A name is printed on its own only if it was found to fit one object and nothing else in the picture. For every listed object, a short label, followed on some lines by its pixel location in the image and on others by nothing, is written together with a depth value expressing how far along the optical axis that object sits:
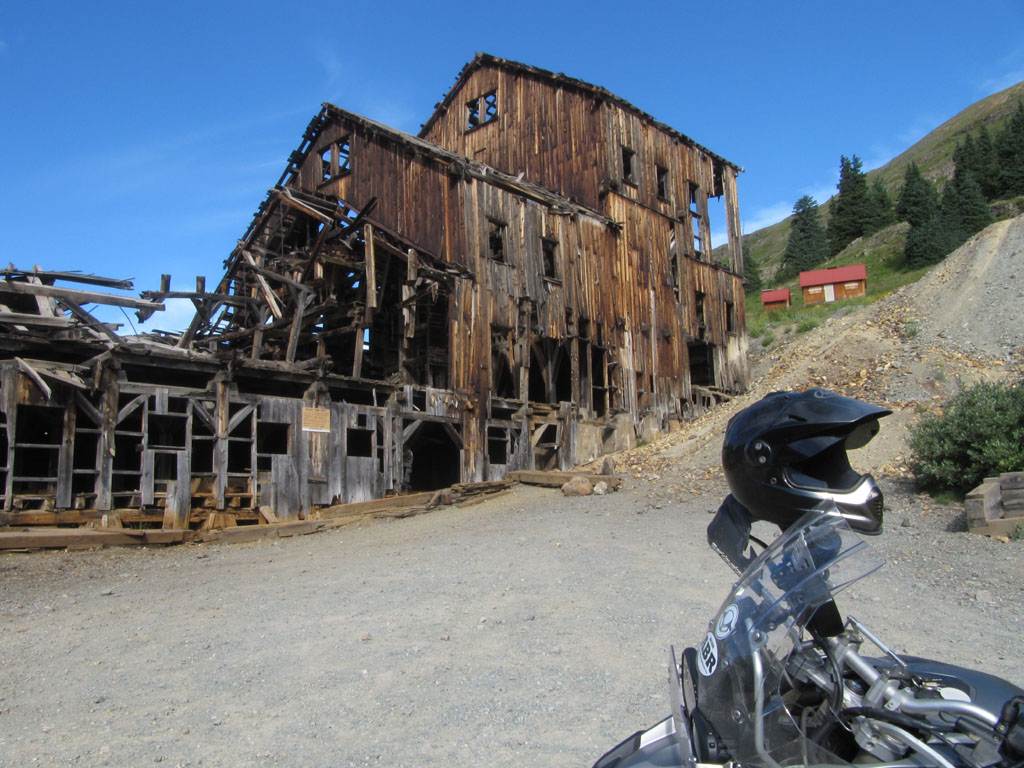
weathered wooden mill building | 14.15
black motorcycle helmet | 2.29
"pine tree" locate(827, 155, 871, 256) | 74.62
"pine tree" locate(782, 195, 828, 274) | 74.81
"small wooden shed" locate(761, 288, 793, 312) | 52.59
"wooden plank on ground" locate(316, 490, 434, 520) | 16.45
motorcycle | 1.92
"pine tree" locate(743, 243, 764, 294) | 73.56
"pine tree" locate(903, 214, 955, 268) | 51.91
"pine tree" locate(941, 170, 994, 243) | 52.26
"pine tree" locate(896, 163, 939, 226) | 59.56
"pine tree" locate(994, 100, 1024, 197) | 59.69
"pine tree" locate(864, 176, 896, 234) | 73.50
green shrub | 12.20
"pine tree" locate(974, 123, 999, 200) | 62.25
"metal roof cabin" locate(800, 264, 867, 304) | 49.69
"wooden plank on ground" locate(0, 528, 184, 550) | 12.00
